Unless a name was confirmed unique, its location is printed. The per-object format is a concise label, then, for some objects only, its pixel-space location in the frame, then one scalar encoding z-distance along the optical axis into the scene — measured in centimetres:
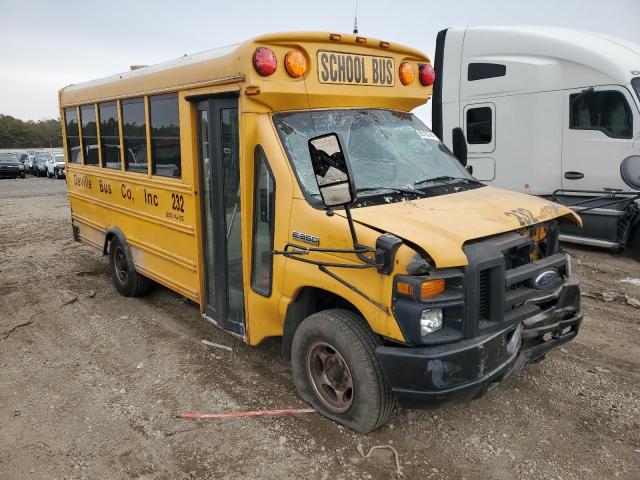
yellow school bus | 310
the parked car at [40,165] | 3005
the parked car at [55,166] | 2839
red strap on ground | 391
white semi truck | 769
